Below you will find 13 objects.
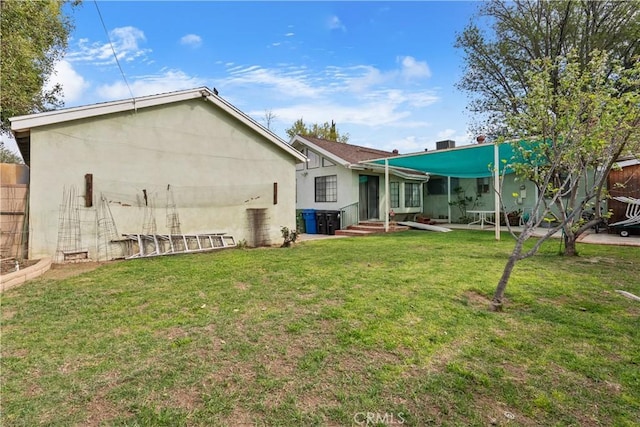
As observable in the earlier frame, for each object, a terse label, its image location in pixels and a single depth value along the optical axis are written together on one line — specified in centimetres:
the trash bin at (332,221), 1436
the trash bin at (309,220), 1485
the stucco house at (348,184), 1478
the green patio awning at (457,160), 1077
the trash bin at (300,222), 1538
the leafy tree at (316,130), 3541
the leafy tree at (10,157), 2639
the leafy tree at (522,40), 1407
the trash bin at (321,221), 1455
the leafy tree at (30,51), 909
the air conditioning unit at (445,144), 1598
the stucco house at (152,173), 691
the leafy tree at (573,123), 441
